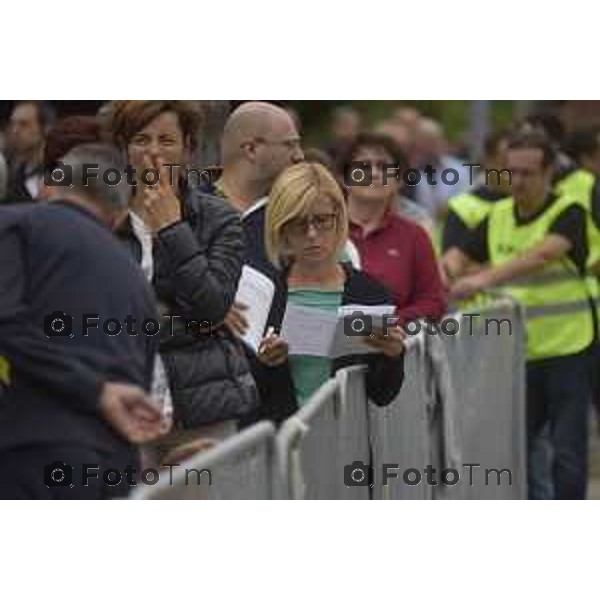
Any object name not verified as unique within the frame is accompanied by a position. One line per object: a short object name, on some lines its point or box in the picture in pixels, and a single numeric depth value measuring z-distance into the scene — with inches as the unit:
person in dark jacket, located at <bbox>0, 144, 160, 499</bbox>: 553.0
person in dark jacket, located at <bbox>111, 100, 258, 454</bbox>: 614.2
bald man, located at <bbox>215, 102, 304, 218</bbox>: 698.2
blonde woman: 676.7
